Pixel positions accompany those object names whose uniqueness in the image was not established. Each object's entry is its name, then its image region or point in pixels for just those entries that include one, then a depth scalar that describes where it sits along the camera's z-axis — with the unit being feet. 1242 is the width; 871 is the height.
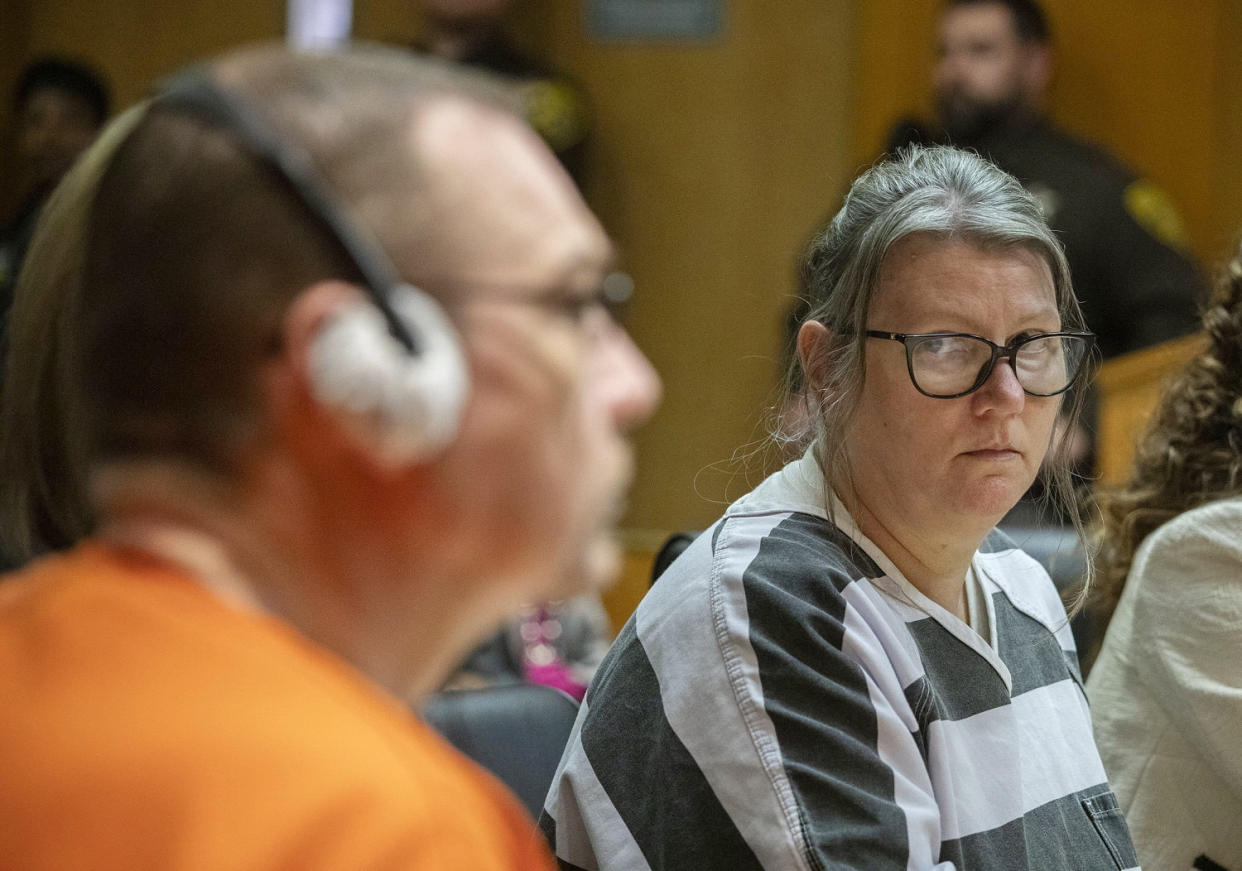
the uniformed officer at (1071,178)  17.89
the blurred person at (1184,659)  11.68
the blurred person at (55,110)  20.78
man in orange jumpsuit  8.14
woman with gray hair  10.85
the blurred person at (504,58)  20.63
